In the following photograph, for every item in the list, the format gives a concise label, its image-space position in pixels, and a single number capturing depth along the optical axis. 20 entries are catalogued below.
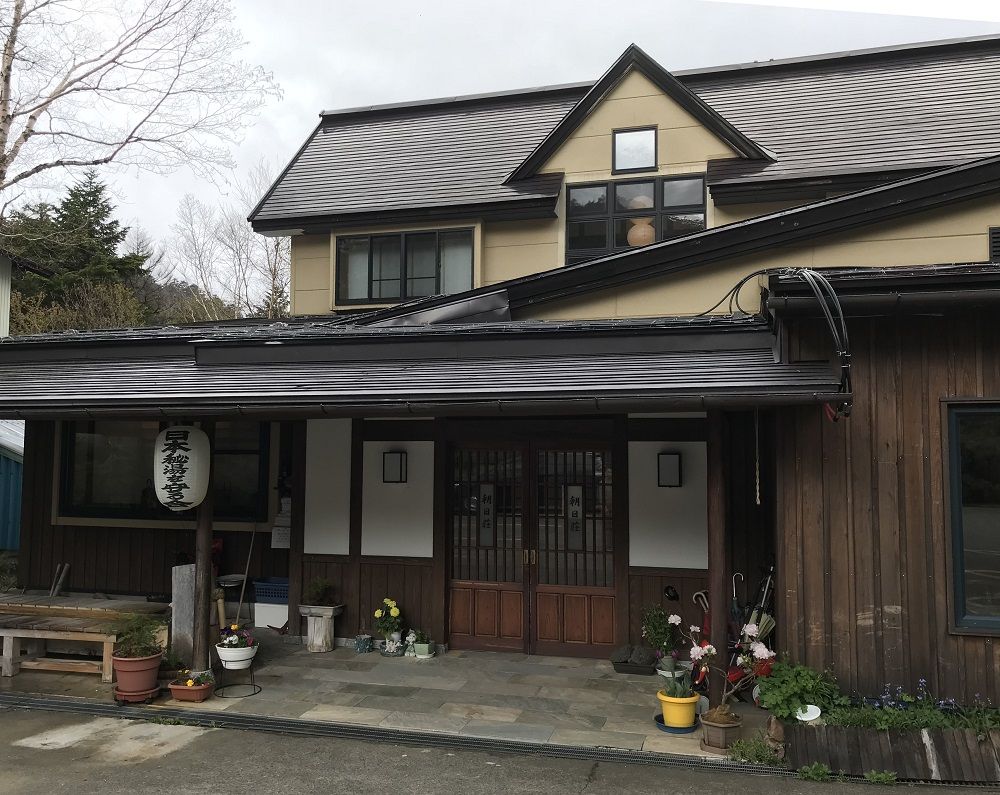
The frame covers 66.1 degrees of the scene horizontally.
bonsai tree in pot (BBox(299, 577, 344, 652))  8.99
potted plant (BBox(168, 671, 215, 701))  7.14
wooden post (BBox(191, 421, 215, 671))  7.39
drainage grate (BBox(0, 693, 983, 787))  5.81
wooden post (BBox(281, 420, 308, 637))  9.37
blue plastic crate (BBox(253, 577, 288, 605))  9.70
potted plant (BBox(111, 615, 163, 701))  7.09
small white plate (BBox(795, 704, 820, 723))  5.66
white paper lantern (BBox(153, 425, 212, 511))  7.38
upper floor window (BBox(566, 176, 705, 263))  10.94
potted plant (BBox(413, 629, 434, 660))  8.72
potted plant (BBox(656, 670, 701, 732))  6.35
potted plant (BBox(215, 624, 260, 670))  7.50
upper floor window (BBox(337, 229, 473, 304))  12.02
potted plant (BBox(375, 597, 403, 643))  8.88
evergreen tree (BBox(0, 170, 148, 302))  26.61
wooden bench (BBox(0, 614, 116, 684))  7.84
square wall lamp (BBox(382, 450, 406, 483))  9.20
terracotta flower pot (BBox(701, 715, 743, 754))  5.96
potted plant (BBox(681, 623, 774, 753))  5.96
